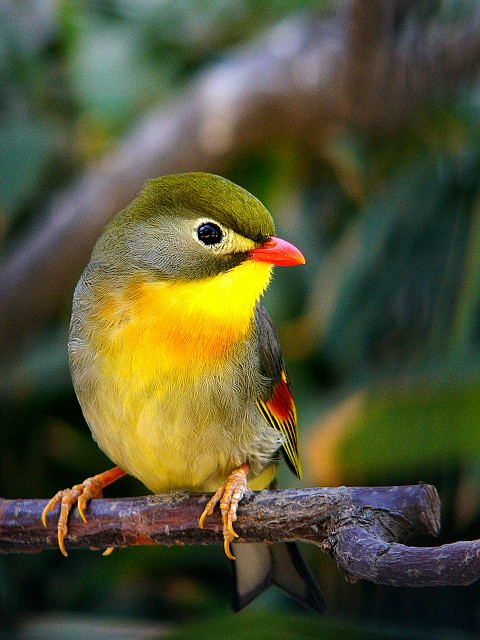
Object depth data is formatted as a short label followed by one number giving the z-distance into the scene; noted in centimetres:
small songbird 229
